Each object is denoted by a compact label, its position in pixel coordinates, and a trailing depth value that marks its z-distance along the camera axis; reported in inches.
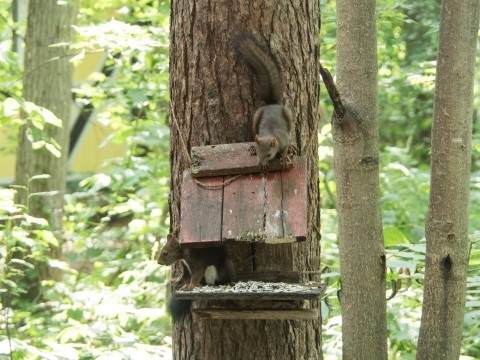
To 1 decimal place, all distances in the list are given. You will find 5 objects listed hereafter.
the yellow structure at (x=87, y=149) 818.2
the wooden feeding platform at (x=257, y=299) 160.9
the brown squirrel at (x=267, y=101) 176.9
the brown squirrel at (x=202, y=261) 178.2
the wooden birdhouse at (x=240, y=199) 170.4
